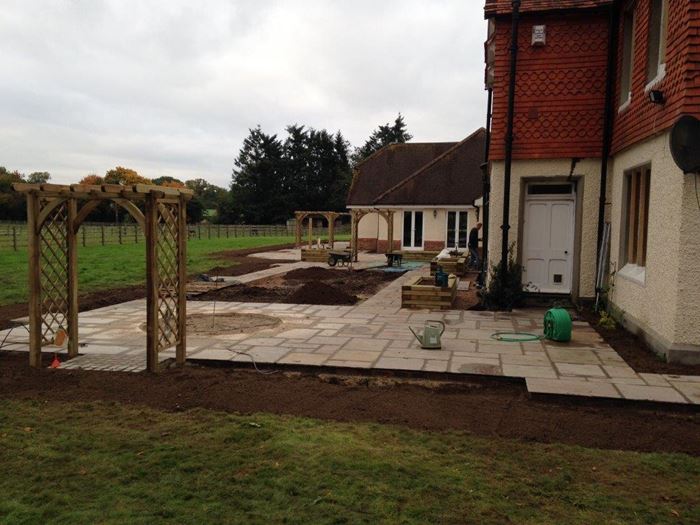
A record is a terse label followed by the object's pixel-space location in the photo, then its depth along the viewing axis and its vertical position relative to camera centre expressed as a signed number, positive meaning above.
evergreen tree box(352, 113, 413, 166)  75.75 +12.19
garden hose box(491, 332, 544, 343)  7.59 -1.53
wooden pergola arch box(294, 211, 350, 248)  25.41 +0.40
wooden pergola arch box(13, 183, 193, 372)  5.95 -0.23
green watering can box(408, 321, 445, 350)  7.02 -1.41
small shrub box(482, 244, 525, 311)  10.24 -1.13
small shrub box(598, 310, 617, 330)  8.48 -1.44
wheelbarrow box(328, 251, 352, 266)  19.81 -1.15
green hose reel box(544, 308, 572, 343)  7.43 -1.30
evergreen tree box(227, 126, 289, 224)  65.56 +3.58
